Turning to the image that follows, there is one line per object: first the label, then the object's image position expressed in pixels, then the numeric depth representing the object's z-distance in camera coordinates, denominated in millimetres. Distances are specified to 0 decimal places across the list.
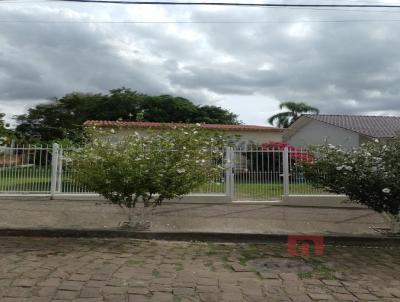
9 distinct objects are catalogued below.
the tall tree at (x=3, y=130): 13602
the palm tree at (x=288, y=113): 42719
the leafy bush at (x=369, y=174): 8172
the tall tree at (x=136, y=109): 40438
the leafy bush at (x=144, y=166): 8047
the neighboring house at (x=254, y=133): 28847
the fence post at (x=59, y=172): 12047
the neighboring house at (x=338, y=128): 26744
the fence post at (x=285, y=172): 12205
